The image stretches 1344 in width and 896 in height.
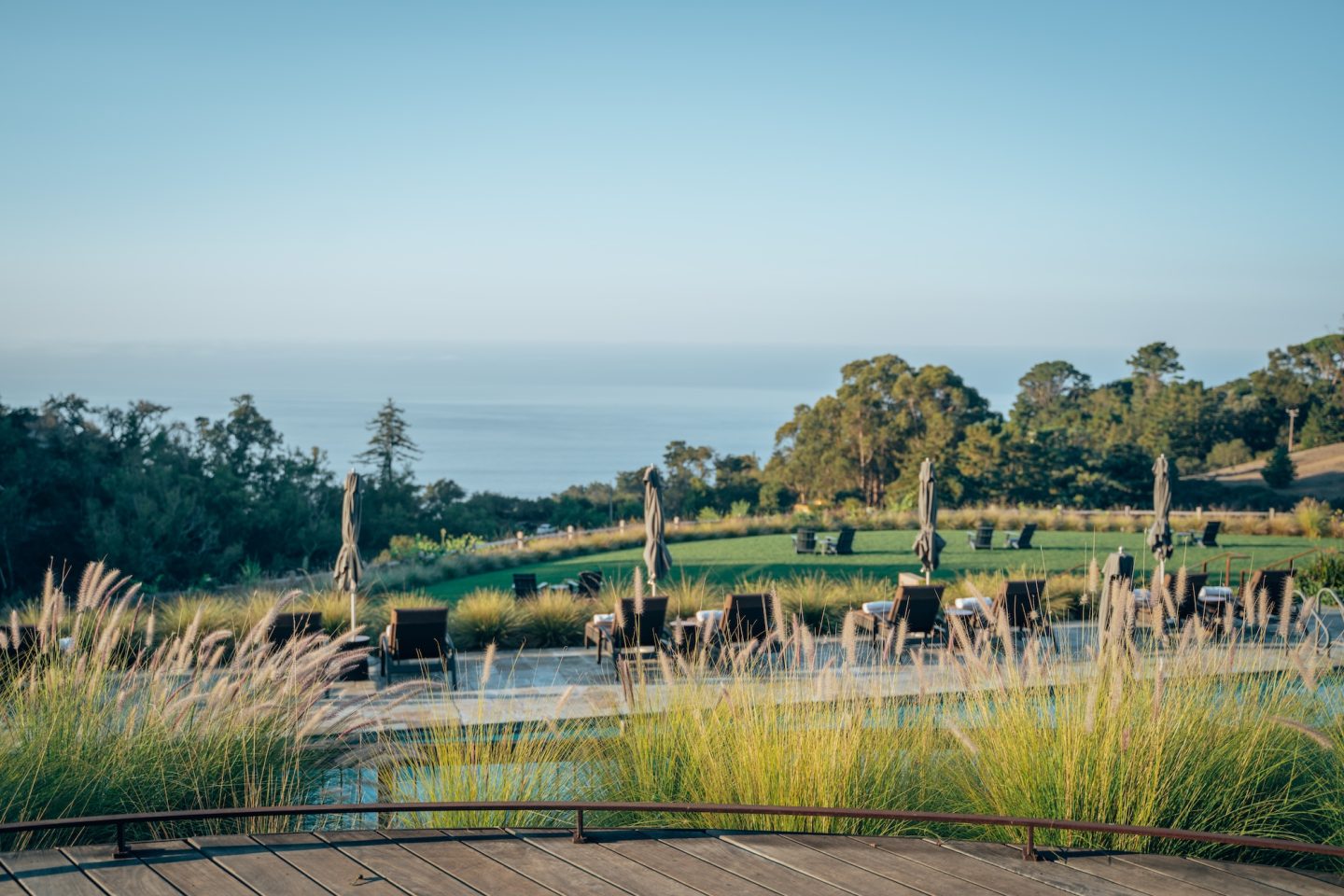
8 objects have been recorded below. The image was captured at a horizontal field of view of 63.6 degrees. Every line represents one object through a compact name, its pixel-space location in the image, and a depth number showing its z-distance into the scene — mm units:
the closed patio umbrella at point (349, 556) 10820
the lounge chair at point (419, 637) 9500
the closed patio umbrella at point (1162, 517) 14171
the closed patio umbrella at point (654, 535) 11773
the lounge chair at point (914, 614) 10742
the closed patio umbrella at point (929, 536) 13141
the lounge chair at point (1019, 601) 10789
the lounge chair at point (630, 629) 10125
